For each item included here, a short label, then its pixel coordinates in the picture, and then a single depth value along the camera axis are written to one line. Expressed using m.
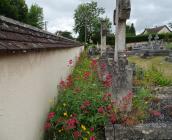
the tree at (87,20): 34.85
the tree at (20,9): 20.05
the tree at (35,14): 24.87
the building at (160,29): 45.00
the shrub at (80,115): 2.28
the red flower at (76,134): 2.16
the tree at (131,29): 44.51
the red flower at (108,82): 2.94
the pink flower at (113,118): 2.38
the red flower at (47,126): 2.31
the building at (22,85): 1.46
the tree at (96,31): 28.77
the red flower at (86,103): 2.45
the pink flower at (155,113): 2.59
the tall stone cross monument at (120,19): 3.23
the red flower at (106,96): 2.70
